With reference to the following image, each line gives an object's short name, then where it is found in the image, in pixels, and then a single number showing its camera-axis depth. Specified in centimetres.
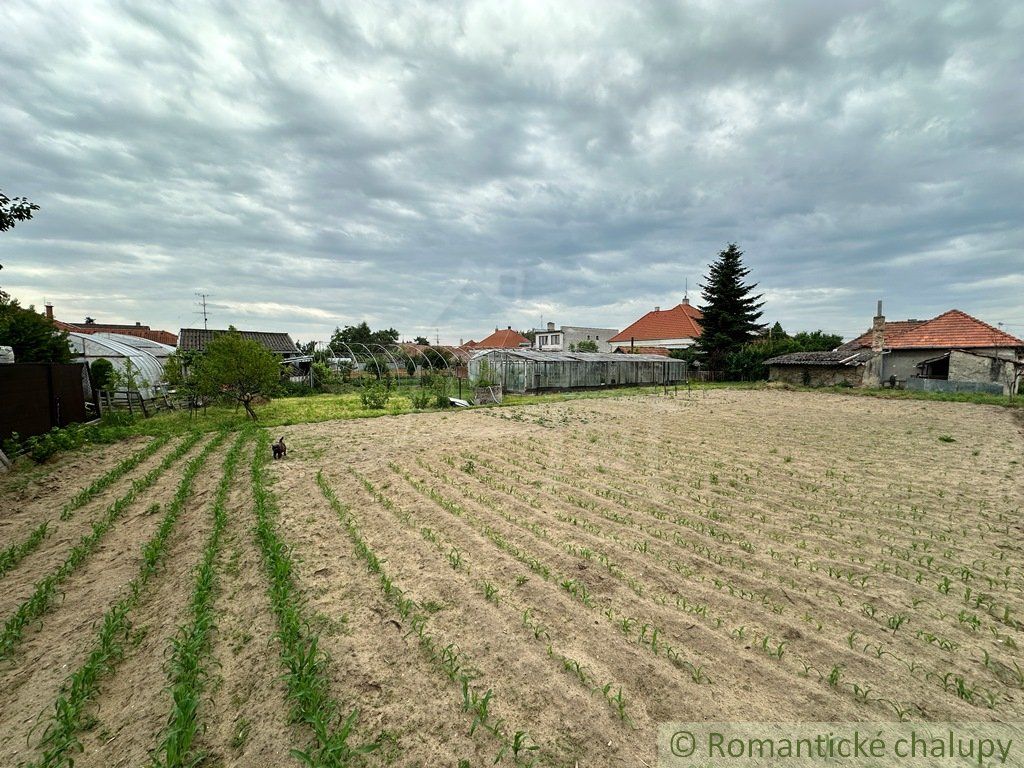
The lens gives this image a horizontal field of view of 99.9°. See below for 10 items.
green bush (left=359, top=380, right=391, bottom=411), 1803
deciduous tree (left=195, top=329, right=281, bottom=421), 1445
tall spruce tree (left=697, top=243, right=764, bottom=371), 3591
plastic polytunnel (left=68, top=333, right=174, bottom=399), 1909
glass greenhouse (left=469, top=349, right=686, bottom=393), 2484
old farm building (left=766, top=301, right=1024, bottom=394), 2272
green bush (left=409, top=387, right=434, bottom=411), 1847
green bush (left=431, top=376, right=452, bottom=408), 1884
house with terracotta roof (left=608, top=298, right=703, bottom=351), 4550
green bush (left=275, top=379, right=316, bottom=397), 2448
